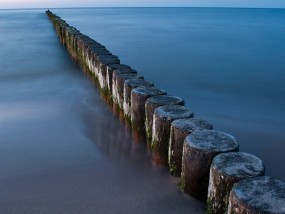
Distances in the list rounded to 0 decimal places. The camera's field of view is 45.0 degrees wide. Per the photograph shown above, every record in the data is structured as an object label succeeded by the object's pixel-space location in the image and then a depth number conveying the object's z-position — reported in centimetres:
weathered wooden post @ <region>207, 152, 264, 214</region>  193
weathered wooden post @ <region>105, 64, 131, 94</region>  435
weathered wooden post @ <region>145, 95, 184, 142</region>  303
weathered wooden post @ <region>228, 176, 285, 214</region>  163
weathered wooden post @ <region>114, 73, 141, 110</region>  386
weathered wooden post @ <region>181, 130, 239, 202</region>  220
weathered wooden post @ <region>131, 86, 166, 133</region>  325
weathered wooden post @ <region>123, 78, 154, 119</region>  356
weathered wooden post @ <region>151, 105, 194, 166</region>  274
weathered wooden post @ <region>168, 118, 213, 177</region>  249
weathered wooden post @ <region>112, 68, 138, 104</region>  405
